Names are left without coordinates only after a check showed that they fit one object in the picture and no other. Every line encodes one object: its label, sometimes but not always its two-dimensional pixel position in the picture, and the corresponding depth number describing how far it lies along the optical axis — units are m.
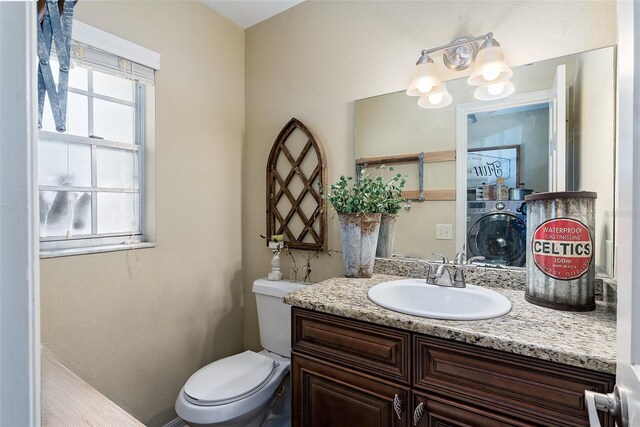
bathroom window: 1.44
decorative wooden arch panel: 1.90
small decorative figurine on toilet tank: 1.97
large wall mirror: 1.21
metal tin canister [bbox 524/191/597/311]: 1.06
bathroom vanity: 0.82
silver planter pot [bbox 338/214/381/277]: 1.57
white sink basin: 1.20
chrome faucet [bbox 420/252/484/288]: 1.38
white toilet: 1.35
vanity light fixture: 1.35
